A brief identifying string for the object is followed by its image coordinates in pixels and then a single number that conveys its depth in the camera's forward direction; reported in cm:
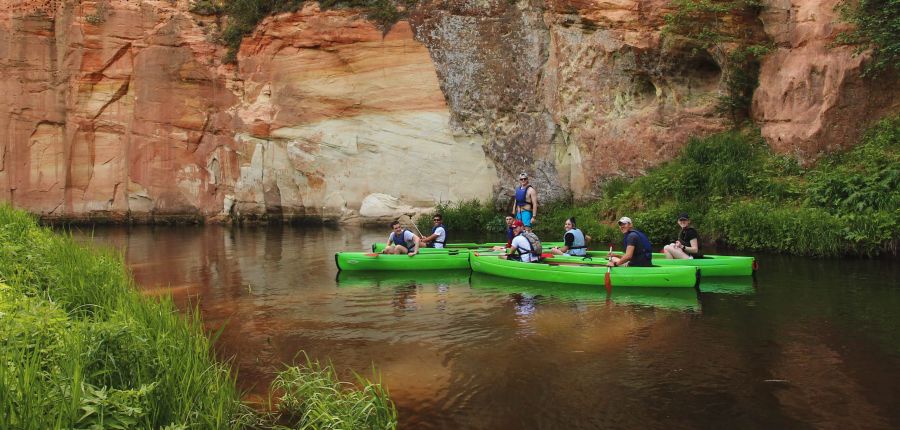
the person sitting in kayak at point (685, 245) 1245
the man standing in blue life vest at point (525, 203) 1520
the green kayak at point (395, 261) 1359
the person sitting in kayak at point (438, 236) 1483
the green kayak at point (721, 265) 1184
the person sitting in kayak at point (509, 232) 1389
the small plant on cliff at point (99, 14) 2633
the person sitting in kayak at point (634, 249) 1138
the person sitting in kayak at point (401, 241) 1402
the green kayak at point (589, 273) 1084
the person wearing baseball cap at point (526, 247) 1252
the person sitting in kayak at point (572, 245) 1329
